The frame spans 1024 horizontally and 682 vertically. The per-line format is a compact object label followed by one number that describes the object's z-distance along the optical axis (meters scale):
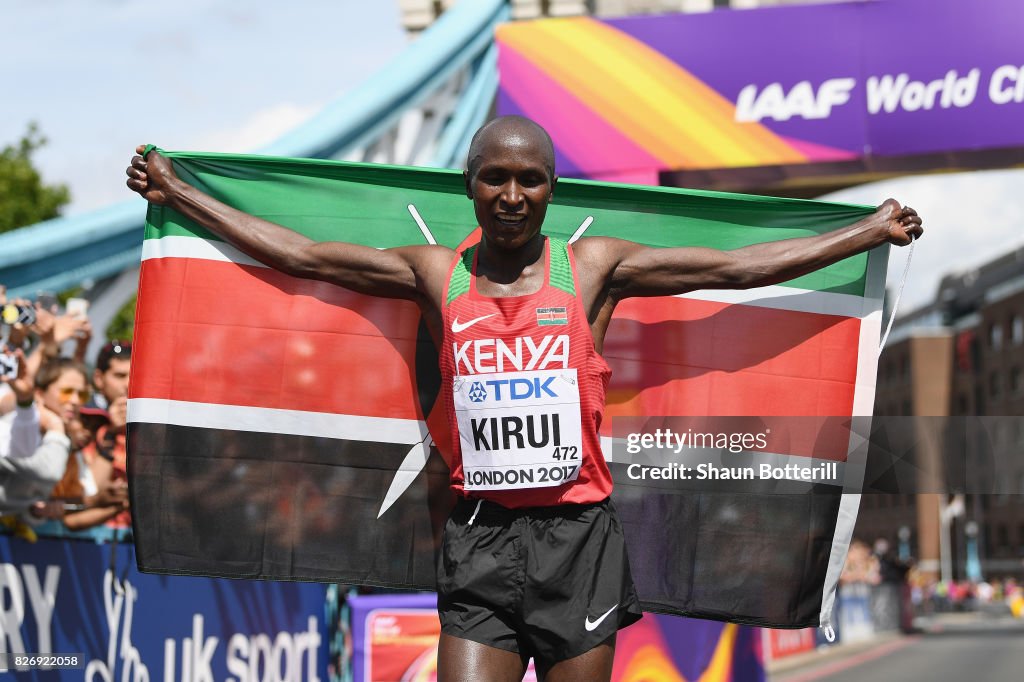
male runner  8.16
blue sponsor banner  11.79
